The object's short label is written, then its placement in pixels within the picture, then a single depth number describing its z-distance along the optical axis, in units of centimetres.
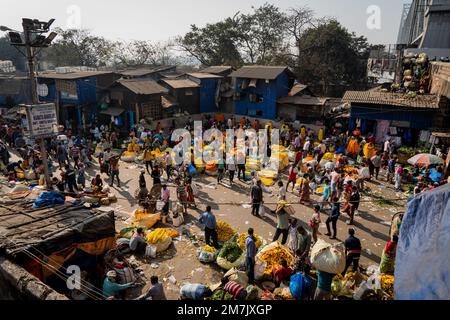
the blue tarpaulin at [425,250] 314
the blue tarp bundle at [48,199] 898
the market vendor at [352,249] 802
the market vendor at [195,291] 728
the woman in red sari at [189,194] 1230
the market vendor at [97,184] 1359
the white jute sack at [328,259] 689
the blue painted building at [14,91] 3020
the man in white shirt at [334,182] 1202
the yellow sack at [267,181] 1519
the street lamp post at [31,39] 1089
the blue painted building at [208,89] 2847
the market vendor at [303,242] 834
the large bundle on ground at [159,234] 966
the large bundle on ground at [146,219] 1090
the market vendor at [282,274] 786
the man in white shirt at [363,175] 1393
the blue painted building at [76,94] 2538
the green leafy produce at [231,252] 866
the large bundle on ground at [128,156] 1884
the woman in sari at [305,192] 1245
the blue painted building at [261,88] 2556
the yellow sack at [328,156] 1736
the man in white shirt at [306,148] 1753
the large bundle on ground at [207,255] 897
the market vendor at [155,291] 656
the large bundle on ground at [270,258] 814
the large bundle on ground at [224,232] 1007
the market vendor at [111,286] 744
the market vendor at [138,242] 930
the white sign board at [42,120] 1090
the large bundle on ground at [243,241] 927
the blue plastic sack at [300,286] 698
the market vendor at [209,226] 943
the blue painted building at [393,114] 1830
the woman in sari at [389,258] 789
